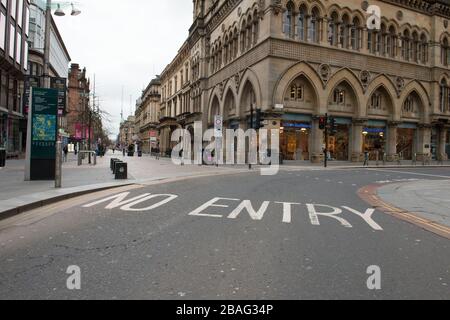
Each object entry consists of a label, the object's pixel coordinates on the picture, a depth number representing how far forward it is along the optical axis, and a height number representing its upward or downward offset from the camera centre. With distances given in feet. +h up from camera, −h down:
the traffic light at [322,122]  102.08 +10.46
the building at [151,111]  324.64 +42.41
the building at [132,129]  621.72 +46.26
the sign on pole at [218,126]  111.19 +9.69
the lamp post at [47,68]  40.81 +10.49
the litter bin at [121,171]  54.80 -2.12
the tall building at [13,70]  112.47 +26.95
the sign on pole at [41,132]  47.57 +2.95
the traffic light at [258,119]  91.86 +9.80
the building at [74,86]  296.96 +61.75
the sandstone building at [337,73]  119.65 +30.98
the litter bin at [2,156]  70.64 -0.42
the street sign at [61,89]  48.14 +8.70
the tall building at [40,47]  169.06 +63.39
